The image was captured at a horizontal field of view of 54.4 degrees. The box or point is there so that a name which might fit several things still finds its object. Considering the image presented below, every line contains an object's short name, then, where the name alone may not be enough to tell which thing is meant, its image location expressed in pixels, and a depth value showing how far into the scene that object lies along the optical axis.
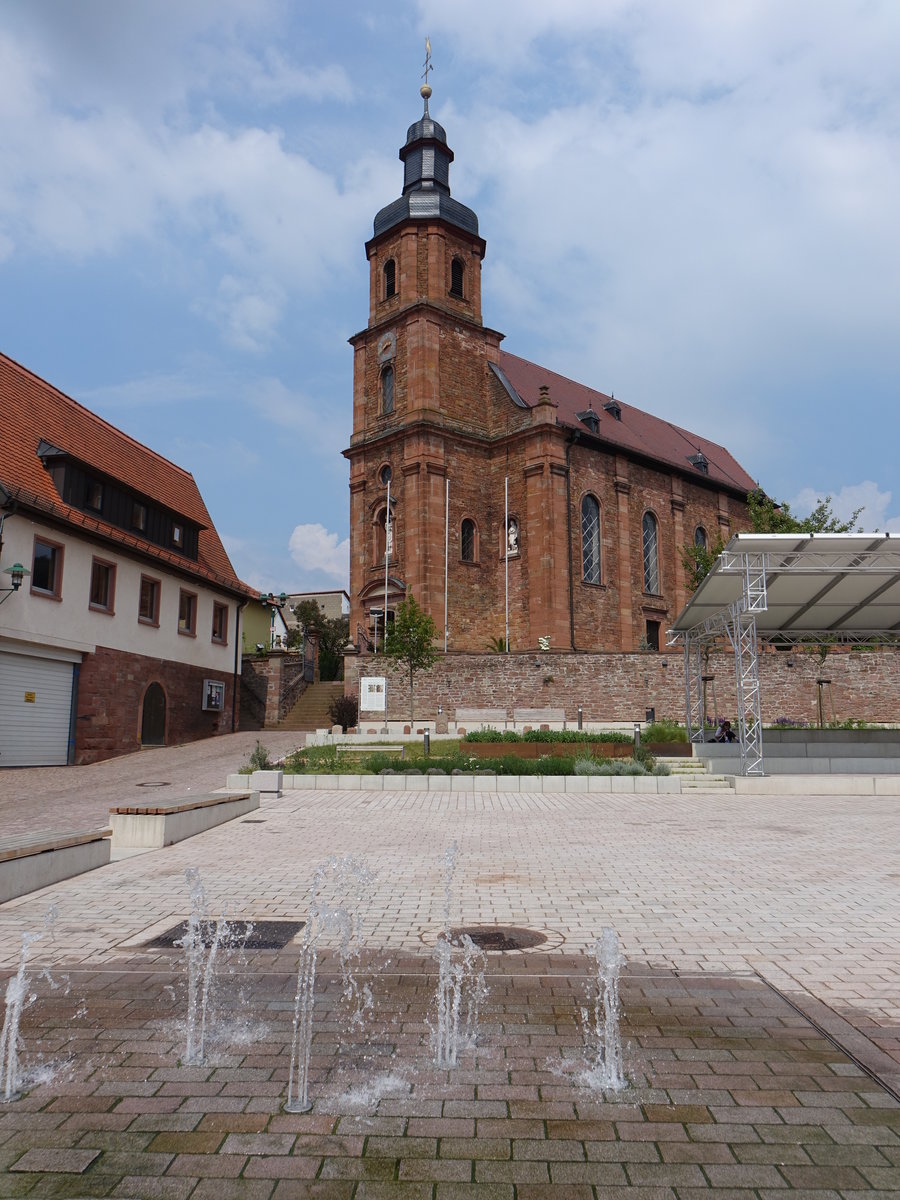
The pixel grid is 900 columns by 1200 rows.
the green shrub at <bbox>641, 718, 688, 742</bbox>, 24.92
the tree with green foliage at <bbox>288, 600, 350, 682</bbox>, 48.62
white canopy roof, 18.92
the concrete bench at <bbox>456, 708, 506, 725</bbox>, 30.70
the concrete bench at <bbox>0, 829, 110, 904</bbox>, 7.45
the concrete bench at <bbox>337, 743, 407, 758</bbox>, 22.62
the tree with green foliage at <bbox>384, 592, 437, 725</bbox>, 30.34
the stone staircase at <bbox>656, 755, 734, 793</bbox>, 18.98
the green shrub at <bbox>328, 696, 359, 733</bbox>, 31.67
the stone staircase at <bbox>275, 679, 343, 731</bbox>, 33.19
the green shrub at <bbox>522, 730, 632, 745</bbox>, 22.88
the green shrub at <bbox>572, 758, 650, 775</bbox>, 18.72
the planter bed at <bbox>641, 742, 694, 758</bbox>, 22.88
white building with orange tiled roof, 20.61
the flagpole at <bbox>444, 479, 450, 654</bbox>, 37.75
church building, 37.97
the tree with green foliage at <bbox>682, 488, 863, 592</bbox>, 41.78
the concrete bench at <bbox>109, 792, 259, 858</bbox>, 10.54
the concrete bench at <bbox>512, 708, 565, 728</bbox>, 29.86
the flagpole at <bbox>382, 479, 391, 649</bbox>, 38.97
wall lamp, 19.39
